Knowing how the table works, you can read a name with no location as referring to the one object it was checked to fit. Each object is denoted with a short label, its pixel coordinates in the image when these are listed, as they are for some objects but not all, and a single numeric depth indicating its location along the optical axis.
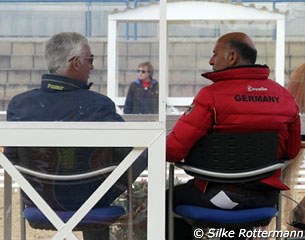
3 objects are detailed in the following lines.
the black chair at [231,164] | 6.79
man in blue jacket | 6.46
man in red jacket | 6.83
